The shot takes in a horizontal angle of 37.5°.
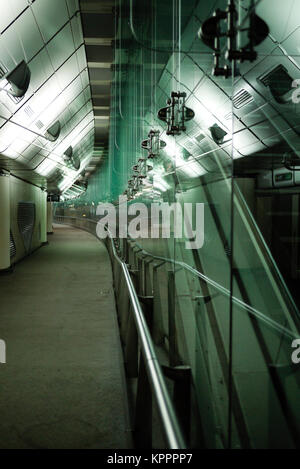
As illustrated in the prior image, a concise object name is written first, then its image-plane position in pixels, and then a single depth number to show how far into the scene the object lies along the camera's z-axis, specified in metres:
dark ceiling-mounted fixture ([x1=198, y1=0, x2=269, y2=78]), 1.61
